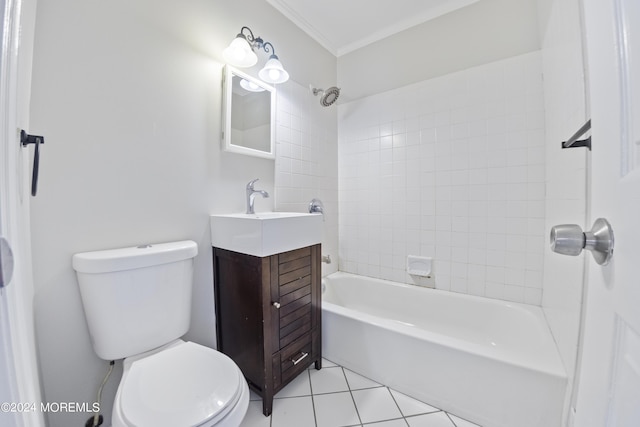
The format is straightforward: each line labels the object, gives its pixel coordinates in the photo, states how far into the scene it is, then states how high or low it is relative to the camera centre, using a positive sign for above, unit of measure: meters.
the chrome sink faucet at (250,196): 1.48 +0.15
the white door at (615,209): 0.30 +0.02
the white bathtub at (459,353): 1.05 -0.70
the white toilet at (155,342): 0.71 -0.48
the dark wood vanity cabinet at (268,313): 1.17 -0.48
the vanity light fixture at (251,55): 1.38 +0.96
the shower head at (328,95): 1.89 +0.99
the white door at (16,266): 0.30 -0.07
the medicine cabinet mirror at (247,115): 1.41 +0.66
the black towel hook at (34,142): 0.61 +0.20
